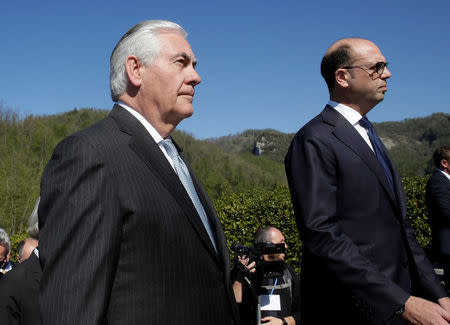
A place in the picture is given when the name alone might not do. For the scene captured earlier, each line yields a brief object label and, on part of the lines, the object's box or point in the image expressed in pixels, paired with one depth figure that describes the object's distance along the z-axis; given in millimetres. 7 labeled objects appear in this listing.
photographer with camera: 2746
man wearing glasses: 1954
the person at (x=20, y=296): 2838
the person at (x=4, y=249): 4977
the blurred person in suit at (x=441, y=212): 5059
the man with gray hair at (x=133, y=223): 1340
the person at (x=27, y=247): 4262
